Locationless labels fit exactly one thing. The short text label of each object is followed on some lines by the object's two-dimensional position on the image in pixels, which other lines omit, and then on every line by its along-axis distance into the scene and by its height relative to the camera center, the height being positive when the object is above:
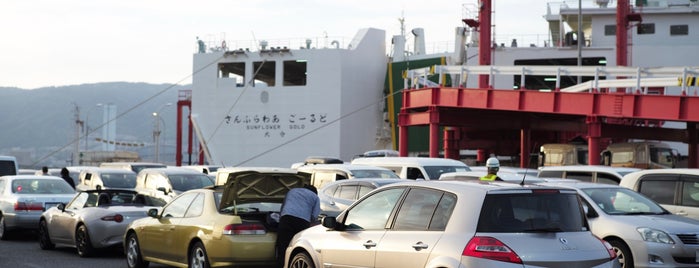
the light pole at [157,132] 68.81 +0.67
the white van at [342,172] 20.81 -0.61
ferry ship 47.03 +3.39
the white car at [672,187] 14.46 -0.59
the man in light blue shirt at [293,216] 11.61 -0.86
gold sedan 11.72 -1.03
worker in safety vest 12.78 -0.29
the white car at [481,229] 7.94 -0.70
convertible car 15.88 -1.29
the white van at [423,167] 22.61 -0.51
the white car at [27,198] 19.41 -1.15
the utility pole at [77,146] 68.29 -0.37
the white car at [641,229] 11.87 -1.01
